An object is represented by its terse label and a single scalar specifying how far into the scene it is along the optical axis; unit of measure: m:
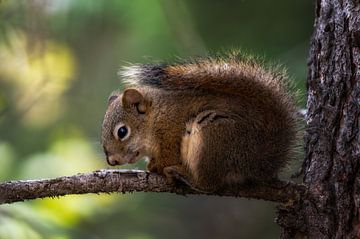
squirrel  5.01
